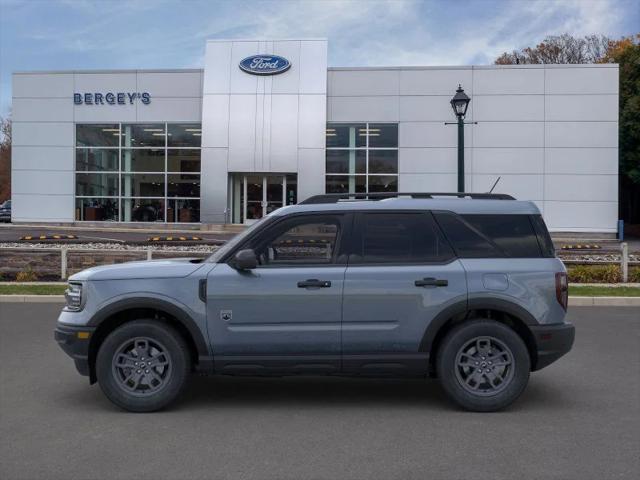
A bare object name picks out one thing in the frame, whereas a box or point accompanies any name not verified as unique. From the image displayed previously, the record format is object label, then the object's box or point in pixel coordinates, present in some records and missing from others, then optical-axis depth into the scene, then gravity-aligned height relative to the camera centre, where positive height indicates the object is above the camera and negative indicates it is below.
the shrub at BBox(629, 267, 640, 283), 16.02 -0.88
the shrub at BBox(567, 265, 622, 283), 15.98 -0.89
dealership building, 30.61 +4.77
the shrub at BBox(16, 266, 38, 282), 15.95 -1.06
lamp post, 15.78 +2.96
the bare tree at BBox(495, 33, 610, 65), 51.47 +14.76
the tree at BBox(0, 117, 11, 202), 80.50 +9.87
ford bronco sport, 5.46 -0.62
